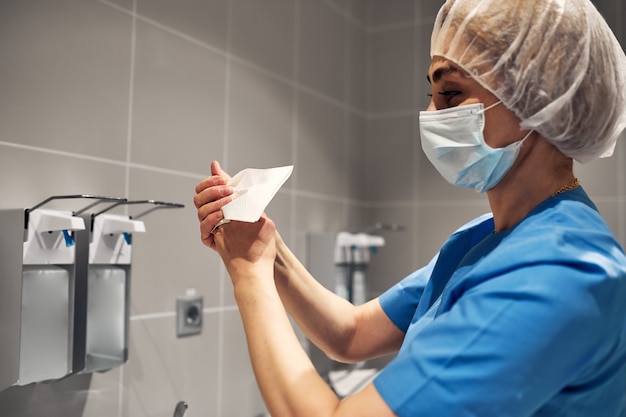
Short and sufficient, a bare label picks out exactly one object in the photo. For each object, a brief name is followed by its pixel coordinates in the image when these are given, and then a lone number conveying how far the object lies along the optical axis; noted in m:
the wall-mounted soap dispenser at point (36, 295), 1.15
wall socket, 1.69
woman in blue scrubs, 0.75
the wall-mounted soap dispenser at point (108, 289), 1.33
